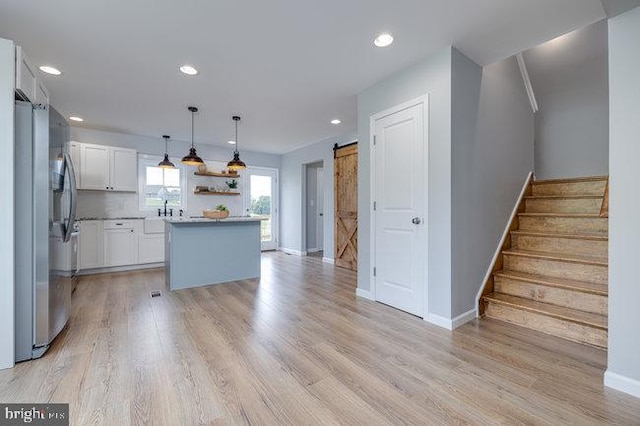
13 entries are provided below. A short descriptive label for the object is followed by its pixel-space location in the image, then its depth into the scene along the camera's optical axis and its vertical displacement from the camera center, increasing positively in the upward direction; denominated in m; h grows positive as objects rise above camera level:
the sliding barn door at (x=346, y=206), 5.29 +0.13
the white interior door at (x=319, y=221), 7.44 -0.23
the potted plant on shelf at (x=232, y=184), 6.58 +0.69
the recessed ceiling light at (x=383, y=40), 2.39 +1.54
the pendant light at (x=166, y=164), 4.79 +0.84
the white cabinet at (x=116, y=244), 4.69 -0.57
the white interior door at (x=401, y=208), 2.81 +0.05
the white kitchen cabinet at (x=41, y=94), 2.23 +1.01
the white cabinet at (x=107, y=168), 4.77 +0.81
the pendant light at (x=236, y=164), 4.33 +0.77
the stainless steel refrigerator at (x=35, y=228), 1.98 -0.12
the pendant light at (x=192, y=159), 4.07 +0.80
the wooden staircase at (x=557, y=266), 2.38 -0.55
